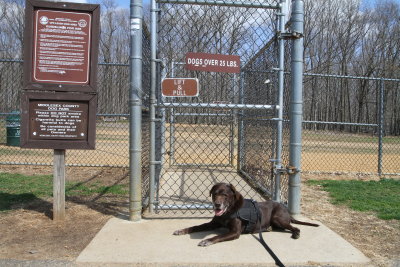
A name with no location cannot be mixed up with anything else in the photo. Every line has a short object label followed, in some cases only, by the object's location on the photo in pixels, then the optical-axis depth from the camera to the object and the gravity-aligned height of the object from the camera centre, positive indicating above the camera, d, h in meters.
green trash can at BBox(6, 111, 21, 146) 12.06 -0.18
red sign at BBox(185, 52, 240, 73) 4.04 +0.82
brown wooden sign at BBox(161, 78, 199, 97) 3.98 +0.51
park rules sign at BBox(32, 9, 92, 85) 3.93 +0.95
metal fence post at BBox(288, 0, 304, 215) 4.24 +0.46
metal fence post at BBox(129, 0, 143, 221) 4.00 +0.27
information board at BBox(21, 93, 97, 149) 4.00 +0.11
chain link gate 4.31 +0.64
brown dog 3.54 -0.91
